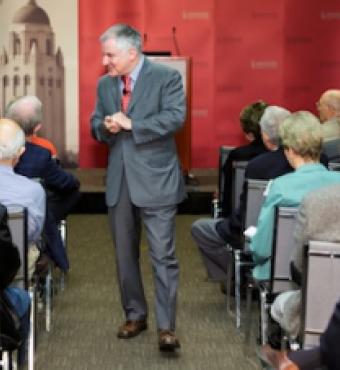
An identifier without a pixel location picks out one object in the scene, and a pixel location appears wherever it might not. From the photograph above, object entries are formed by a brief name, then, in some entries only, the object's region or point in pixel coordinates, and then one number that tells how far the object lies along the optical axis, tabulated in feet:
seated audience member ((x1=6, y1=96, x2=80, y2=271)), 22.23
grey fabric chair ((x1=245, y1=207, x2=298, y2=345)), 17.22
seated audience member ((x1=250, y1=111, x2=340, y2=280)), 17.59
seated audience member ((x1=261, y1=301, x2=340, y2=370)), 9.70
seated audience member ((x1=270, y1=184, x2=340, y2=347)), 14.51
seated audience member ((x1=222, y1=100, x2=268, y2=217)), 26.05
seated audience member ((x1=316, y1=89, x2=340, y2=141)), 30.21
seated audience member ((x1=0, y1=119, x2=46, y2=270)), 18.06
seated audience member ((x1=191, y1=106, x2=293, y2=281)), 22.02
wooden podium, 42.47
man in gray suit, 20.06
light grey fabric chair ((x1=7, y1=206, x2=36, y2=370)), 16.37
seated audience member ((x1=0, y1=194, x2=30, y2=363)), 14.65
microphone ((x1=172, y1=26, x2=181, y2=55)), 47.85
